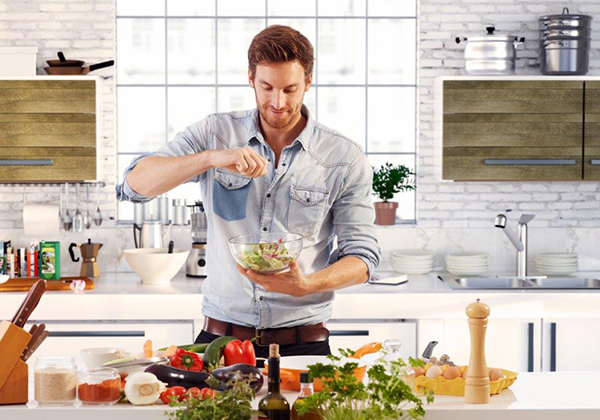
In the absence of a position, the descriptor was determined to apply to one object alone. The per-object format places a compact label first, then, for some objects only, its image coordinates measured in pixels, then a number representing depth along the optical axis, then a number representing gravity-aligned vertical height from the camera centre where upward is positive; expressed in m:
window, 6.09 +0.84
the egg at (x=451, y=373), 2.68 -0.58
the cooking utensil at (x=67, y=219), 5.88 -0.27
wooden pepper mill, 2.55 -0.53
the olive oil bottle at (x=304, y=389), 2.30 -0.55
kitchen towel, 5.79 -0.27
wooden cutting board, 5.16 -0.63
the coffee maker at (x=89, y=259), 5.65 -0.51
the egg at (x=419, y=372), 2.72 -0.58
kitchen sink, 5.56 -0.62
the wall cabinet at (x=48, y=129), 5.49 +0.31
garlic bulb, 2.53 -0.61
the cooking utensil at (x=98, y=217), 5.90 -0.25
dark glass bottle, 2.33 -0.59
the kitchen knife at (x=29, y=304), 2.50 -0.36
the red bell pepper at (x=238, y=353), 2.82 -0.55
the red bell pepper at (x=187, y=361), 2.76 -0.57
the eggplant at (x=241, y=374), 2.56 -0.57
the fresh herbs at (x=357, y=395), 2.21 -0.54
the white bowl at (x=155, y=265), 5.29 -0.51
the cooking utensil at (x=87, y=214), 5.91 -0.24
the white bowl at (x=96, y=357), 2.81 -0.57
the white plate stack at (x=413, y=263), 5.74 -0.52
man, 3.14 -0.07
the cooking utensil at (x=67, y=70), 5.57 +0.69
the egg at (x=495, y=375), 2.72 -0.59
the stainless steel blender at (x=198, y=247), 5.55 -0.42
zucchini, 2.79 -0.55
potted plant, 5.85 -0.03
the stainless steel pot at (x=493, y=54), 5.59 +0.83
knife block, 2.53 -0.54
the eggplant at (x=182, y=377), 2.63 -0.59
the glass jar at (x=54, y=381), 2.54 -0.59
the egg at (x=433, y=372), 2.67 -0.57
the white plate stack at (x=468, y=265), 5.70 -0.53
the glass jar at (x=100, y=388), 2.54 -0.60
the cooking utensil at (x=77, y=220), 5.88 -0.27
